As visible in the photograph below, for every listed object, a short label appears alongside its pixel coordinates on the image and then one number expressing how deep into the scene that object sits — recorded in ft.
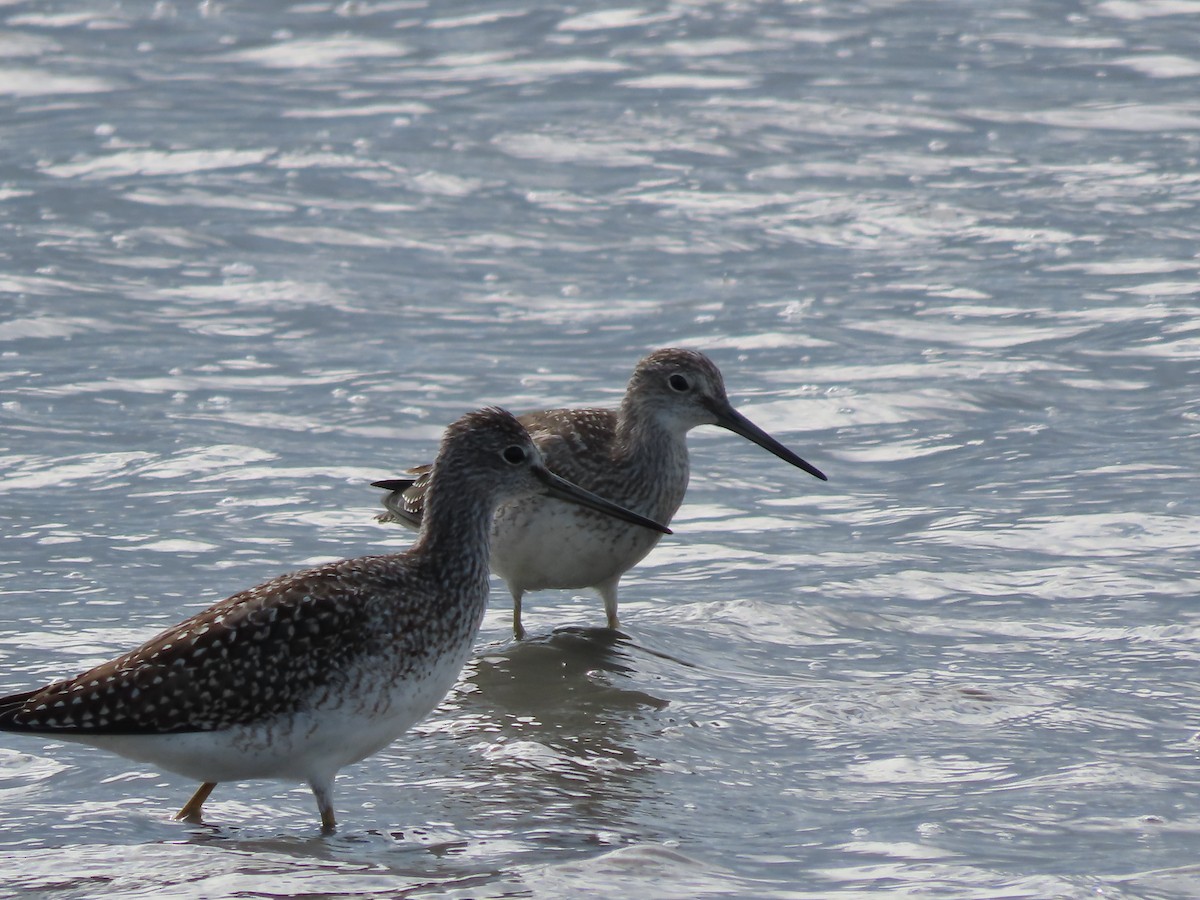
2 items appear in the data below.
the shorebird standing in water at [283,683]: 45.80
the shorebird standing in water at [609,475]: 62.69
